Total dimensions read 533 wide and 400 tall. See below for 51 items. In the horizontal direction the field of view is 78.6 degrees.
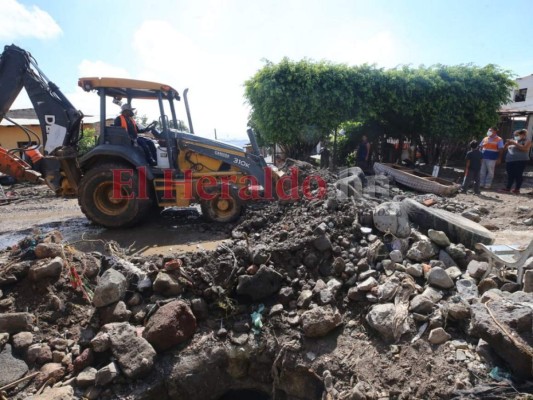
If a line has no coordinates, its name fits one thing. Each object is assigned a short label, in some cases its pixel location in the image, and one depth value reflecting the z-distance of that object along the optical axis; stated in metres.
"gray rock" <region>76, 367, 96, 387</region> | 2.68
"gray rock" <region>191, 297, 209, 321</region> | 3.31
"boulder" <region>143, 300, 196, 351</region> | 2.97
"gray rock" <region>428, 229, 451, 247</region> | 3.74
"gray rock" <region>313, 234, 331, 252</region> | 3.78
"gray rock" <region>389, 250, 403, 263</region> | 3.65
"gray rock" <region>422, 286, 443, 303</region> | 3.12
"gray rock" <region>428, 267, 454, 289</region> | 3.22
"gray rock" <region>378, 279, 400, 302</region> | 3.18
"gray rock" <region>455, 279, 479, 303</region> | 3.02
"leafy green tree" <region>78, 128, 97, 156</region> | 13.36
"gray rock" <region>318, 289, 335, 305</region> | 3.28
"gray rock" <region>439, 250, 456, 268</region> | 3.57
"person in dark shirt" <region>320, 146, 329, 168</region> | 11.45
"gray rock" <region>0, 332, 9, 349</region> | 2.71
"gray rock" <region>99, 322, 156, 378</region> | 2.77
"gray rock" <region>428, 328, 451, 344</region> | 2.76
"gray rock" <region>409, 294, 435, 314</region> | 3.02
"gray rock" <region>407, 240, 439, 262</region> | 3.65
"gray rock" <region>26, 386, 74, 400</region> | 2.50
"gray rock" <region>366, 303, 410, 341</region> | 2.90
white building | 13.70
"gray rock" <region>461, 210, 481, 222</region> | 5.04
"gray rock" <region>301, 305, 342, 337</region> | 3.05
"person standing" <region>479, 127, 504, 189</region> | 8.45
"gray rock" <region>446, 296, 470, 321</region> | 2.82
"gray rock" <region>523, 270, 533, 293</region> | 2.94
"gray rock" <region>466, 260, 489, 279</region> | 3.30
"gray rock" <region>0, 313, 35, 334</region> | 2.86
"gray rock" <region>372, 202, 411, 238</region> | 3.96
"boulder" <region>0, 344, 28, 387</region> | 2.59
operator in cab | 5.38
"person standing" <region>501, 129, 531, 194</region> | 7.72
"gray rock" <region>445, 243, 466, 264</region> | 3.64
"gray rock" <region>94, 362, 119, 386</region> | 2.69
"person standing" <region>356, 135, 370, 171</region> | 10.28
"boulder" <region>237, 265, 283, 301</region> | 3.43
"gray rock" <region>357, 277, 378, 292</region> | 3.31
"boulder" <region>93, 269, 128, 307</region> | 3.19
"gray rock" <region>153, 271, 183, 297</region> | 3.37
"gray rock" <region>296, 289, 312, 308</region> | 3.33
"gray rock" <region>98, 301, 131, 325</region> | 3.15
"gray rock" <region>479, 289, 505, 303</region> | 2.78
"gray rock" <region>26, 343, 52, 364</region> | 2.77
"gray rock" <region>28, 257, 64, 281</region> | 3.26
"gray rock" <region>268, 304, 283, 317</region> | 3.33
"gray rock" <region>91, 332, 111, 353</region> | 2.85
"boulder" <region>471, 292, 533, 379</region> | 2.30
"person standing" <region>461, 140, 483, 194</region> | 7.89
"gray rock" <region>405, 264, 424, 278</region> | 3.43
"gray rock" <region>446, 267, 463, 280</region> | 3.33
